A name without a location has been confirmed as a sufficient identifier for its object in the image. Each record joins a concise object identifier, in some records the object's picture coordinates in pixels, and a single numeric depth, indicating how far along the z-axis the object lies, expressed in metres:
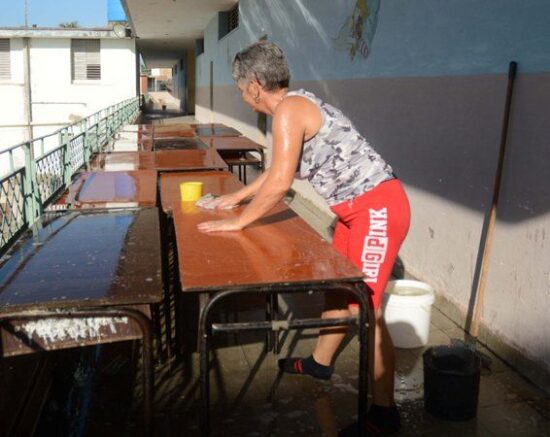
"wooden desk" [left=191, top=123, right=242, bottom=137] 9.52
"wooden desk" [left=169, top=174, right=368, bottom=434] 2.13
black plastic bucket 2.88
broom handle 3.46
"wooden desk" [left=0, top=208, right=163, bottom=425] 2.09
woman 2.54
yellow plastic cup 3.57
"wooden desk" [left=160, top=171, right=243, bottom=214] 3.70
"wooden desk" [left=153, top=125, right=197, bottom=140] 9.23
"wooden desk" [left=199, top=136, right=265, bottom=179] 7.28
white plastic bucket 3.67
